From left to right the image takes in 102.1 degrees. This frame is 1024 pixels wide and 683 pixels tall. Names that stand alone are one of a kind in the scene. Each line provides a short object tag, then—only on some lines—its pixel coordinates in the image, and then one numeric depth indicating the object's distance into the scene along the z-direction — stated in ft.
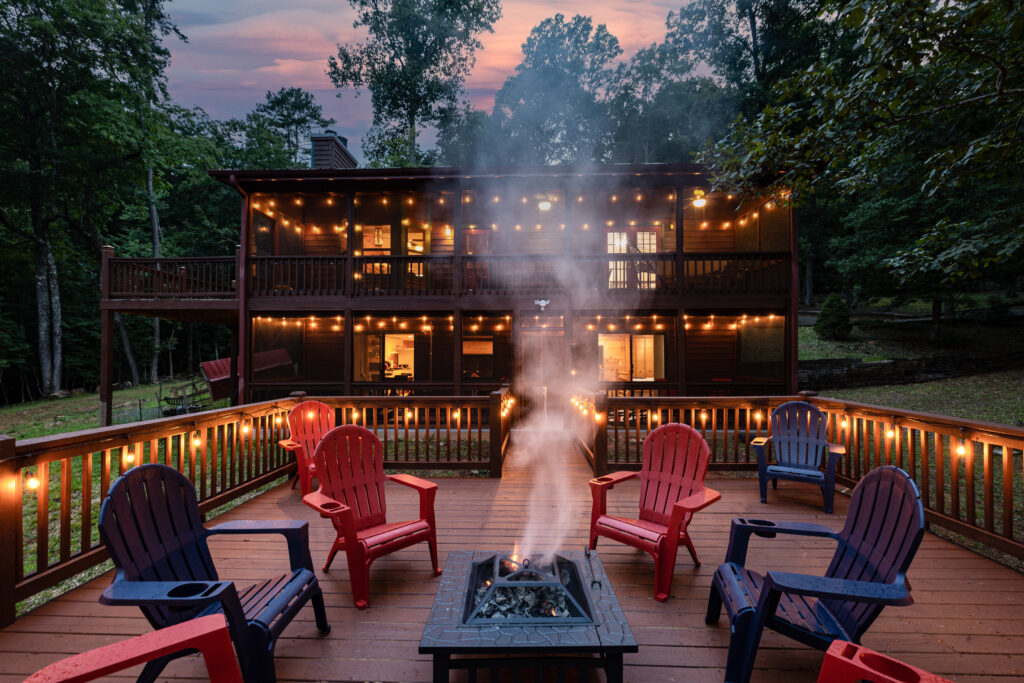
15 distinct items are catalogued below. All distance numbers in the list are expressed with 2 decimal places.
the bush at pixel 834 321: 55.42
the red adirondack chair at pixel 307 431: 14.25
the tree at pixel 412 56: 67.26
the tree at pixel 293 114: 100.53
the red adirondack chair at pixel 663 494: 8.98
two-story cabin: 29.96
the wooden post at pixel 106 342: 30.68
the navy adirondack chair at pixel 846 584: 5.84
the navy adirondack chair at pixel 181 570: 5.58
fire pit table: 5.50
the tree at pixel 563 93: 74.95
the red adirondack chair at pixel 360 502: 8.62
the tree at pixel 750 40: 69.72
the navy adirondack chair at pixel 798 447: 14.42
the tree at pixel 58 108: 48.16
